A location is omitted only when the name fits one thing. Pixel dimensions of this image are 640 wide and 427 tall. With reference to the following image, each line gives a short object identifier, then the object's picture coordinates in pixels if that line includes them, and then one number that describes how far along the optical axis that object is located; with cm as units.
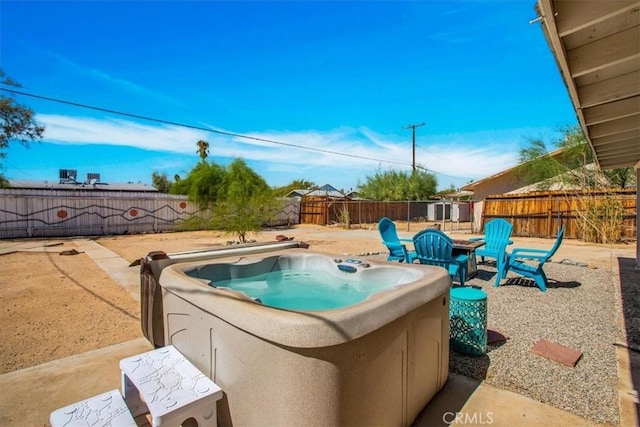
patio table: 527
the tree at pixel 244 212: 1063
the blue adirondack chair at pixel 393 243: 587
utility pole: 2515
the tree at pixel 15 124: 1433
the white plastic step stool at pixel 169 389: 162
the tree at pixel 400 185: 2767
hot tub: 144
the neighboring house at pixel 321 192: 2847
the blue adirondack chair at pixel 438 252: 484
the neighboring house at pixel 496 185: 1566
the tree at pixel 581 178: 1040
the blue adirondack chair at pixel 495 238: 563
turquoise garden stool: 275
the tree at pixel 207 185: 1794
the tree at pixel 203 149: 3136
